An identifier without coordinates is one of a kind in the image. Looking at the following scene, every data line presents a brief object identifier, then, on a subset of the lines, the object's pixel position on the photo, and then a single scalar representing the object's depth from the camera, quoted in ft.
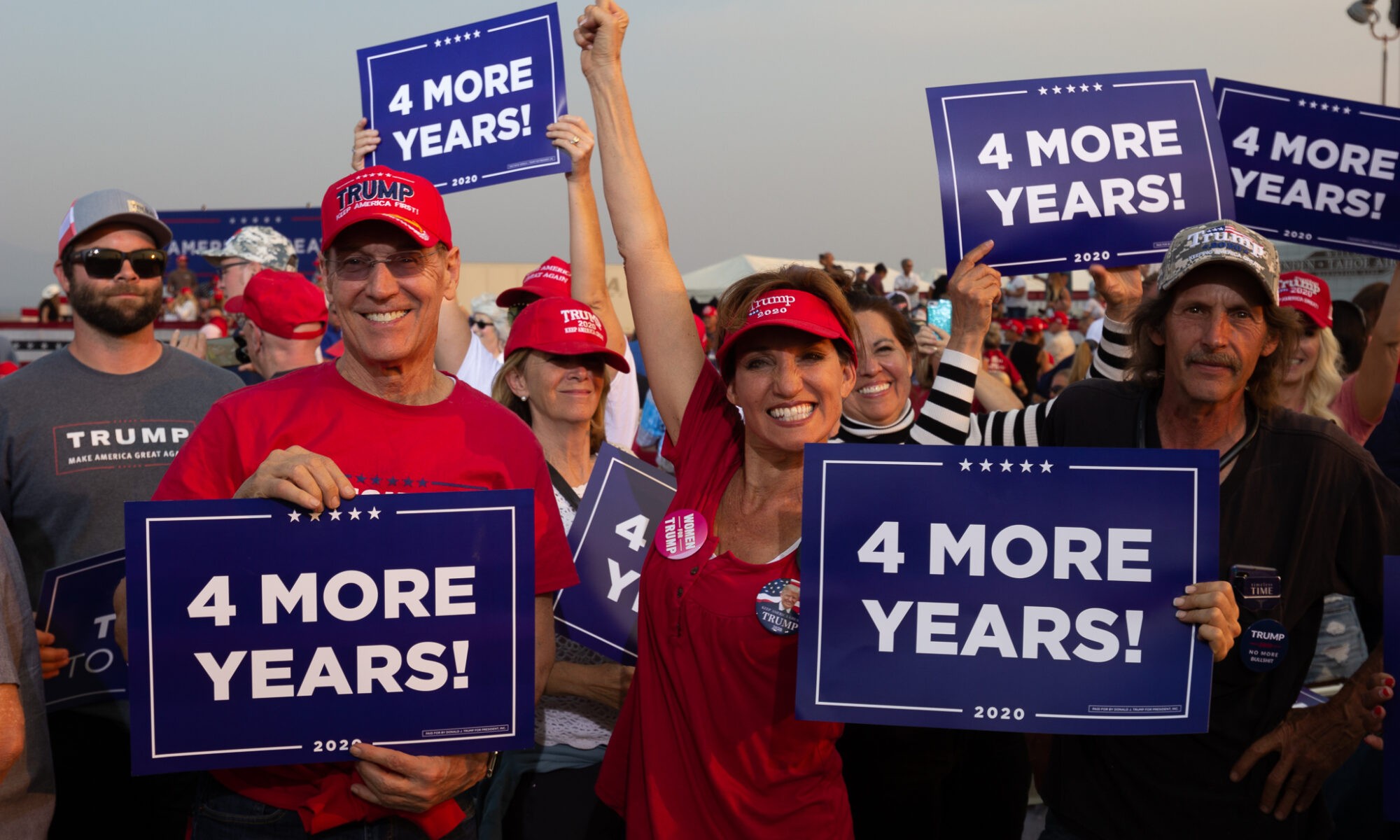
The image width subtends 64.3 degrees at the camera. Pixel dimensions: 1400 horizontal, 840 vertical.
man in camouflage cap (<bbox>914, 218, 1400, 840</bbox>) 8.70
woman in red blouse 8.29
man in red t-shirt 7.91
